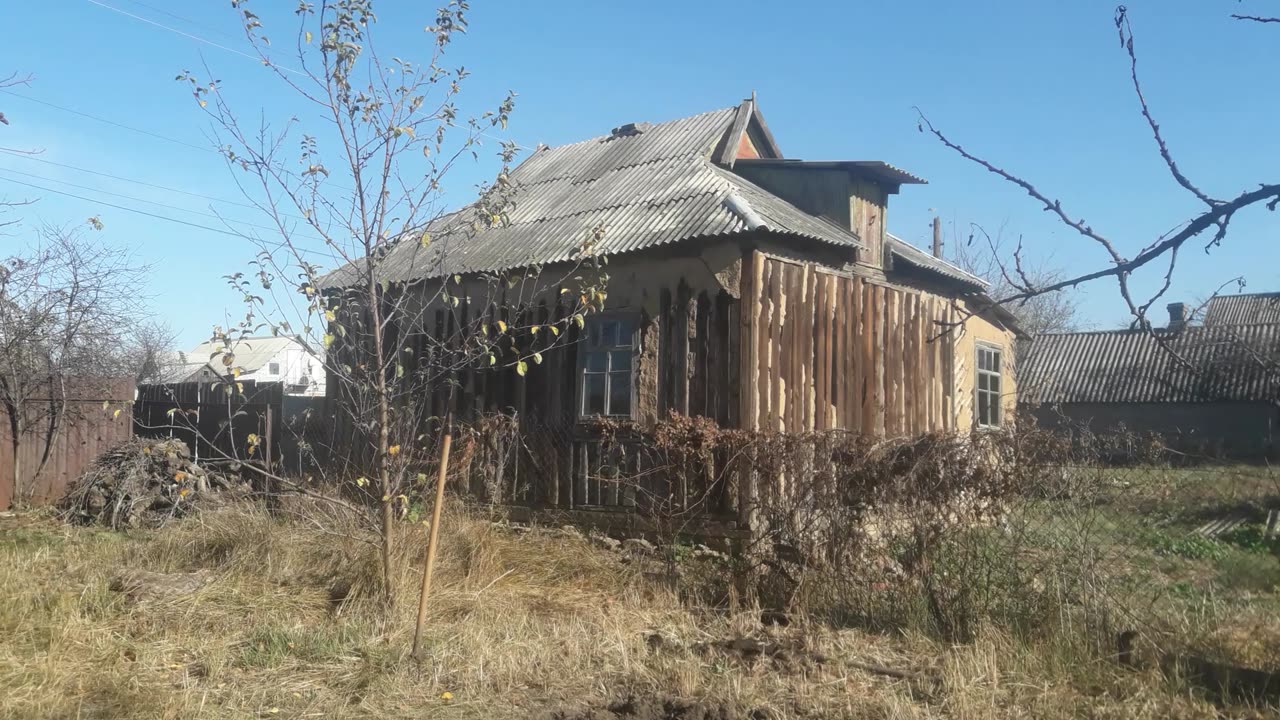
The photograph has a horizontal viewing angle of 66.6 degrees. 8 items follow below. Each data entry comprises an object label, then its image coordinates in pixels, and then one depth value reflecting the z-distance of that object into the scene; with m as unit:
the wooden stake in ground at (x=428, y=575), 5.55
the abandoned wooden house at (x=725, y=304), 9.46
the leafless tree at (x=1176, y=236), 3.93
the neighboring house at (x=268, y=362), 52.00
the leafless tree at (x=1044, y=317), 40.00
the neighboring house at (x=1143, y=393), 25.03
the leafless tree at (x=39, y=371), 12.70
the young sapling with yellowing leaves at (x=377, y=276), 6.55
